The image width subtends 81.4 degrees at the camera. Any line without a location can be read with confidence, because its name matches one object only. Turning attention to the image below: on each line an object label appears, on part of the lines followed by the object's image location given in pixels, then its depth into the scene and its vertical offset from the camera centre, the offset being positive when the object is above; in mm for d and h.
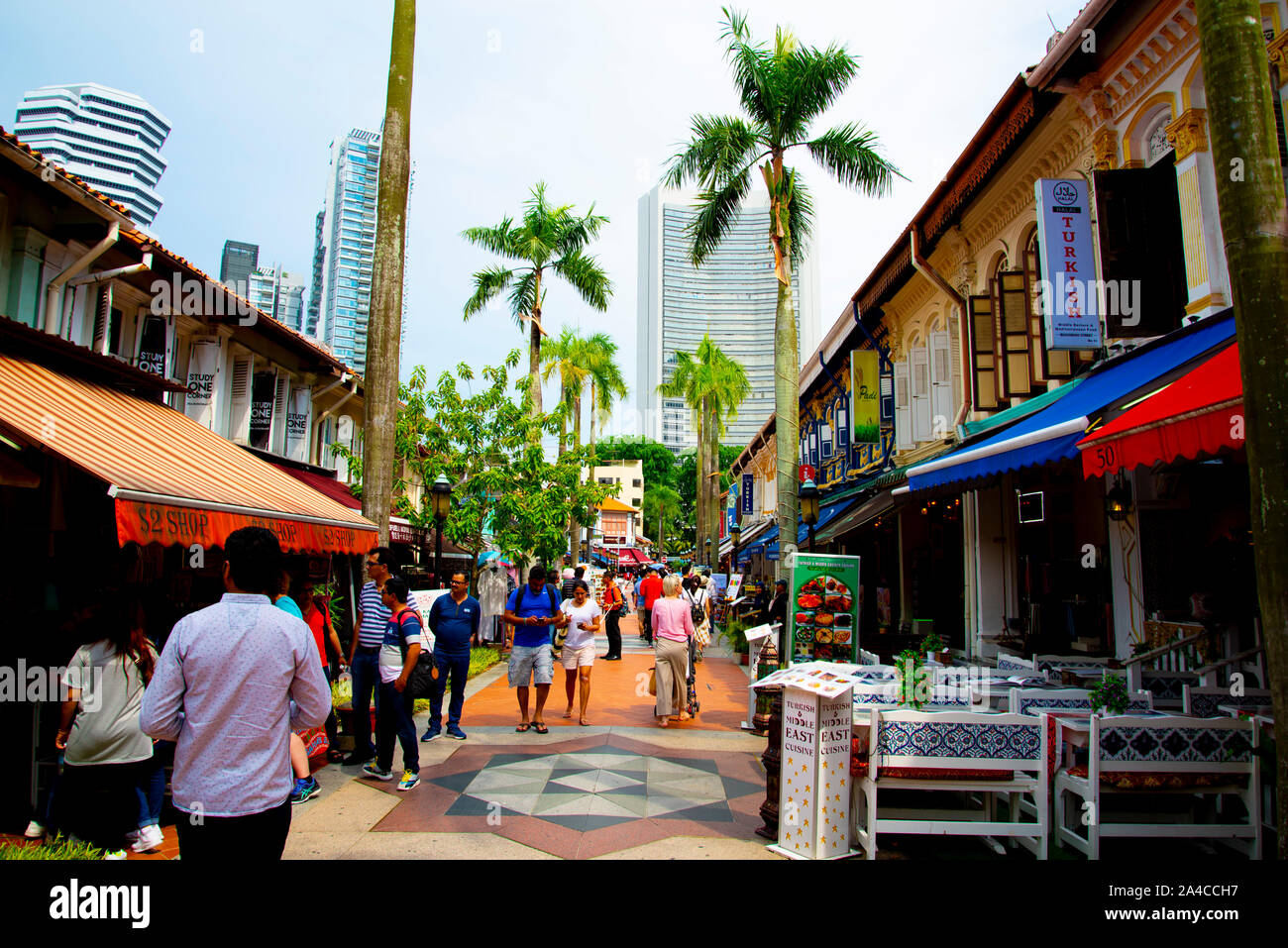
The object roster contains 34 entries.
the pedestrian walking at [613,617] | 15758 -1225
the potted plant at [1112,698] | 5102 -894
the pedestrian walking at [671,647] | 8812 -1019
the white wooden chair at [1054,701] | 5449 -990
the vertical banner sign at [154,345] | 12531 +3495
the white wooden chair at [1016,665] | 7012 -953
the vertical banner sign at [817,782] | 4844 -1431
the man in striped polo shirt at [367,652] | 6824 -879
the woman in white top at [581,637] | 9008 -961
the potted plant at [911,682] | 5699 -908
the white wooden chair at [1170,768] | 4605 -1229
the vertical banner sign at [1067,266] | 8047 +3277
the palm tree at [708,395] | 35938 +8013
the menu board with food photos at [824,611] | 9633 -632
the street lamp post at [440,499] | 12930 +985
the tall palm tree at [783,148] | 12336 +7078
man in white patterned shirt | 2650 -578
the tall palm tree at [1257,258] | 3232 +1415
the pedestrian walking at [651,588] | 15469 -601
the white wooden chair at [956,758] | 4695 -1221
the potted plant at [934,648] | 7117 -792
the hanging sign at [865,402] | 16078 +3444
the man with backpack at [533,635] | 8297 -863
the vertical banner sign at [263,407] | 15602 +3036
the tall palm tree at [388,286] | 9414 +3488
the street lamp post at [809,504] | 12000 +934
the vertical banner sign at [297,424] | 17328 +3010
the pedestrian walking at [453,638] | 7867 -856
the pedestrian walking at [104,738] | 4578 -1148
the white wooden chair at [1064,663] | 7066 -915
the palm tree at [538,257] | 22328 +9038
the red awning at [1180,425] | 4383 +900
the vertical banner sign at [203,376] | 13953 +3291
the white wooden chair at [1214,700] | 5406 -962
